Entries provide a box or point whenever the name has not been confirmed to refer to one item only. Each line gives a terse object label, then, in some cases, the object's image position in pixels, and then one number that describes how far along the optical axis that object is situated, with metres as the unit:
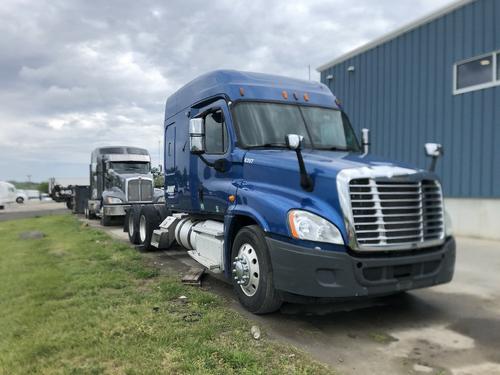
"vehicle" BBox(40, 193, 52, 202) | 68.15
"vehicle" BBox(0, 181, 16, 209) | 39.06
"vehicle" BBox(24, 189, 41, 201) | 72.31
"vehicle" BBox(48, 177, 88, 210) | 33.41
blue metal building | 11.01
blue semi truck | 4.30
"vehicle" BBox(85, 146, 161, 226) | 16.72
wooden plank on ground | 6.57
